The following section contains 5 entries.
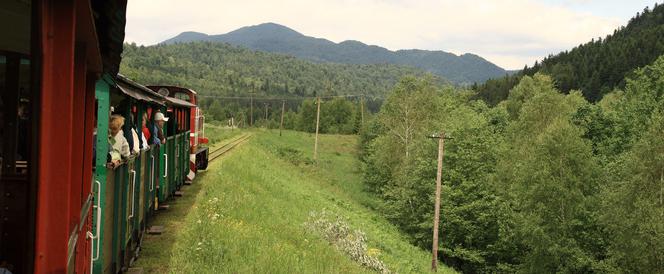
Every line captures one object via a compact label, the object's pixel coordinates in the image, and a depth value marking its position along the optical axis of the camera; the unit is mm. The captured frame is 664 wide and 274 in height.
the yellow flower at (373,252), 17706
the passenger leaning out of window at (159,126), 10852
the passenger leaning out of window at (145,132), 8766
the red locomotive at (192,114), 19531
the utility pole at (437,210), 24750
